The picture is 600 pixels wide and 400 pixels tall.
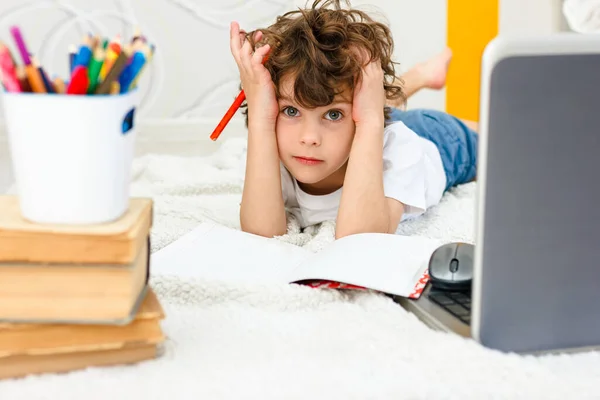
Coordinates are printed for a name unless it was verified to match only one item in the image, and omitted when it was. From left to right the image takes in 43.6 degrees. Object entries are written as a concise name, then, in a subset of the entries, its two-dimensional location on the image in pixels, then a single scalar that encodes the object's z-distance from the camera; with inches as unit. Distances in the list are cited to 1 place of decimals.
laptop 21.9
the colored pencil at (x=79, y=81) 21.3
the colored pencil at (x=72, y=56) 22.5
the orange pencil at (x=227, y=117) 41.7
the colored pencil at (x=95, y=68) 21.7
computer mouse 29.2
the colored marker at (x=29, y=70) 21.4
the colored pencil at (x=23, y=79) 21.4
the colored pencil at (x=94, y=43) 22.7
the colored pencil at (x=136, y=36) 23.1
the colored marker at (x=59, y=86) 21.9
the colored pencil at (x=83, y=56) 22.0
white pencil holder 21.0
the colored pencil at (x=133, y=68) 21.9
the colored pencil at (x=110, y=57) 21.9
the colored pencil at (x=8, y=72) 21.3
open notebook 30.9
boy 41.3
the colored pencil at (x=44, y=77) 21.6
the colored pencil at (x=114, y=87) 21.8
